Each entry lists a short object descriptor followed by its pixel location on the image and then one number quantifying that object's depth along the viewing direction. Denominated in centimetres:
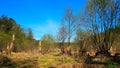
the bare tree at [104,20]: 923
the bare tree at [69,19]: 1374
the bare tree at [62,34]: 1408
